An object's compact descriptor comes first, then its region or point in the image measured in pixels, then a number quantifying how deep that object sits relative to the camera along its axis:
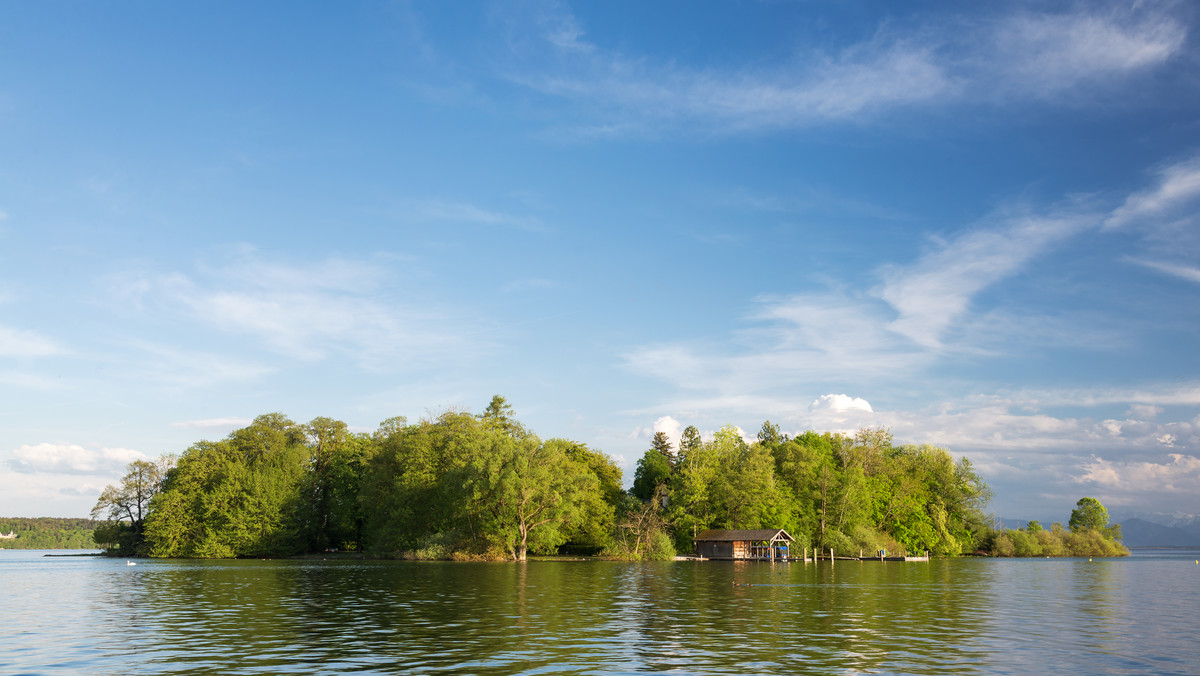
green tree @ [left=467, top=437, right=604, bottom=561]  96.31
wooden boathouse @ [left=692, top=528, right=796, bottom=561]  112.06
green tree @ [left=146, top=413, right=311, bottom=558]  108.12
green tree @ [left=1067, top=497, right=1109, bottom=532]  180.62
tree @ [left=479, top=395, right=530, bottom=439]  111.50
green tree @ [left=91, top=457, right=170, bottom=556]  126.31
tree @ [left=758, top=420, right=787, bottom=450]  165.75
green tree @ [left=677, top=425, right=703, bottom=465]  144.88
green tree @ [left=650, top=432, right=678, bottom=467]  160.38
